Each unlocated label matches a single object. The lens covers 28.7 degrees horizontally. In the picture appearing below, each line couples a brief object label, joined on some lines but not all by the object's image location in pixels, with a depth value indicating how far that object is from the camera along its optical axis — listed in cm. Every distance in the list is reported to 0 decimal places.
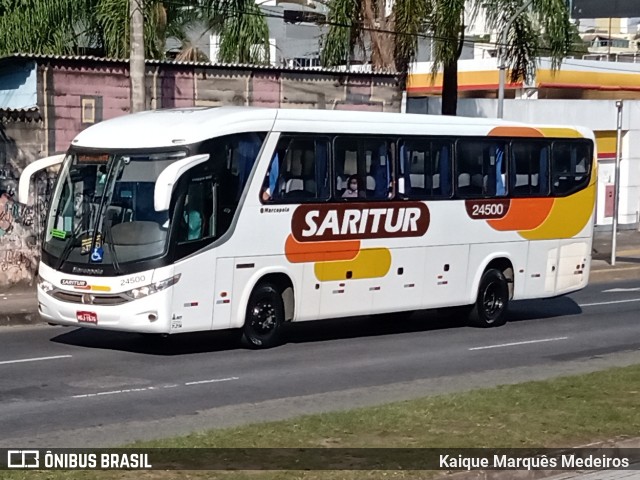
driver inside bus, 1563
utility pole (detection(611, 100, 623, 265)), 3041
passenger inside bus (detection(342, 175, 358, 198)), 1770
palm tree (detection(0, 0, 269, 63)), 2681
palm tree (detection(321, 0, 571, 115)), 2767
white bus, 1550
